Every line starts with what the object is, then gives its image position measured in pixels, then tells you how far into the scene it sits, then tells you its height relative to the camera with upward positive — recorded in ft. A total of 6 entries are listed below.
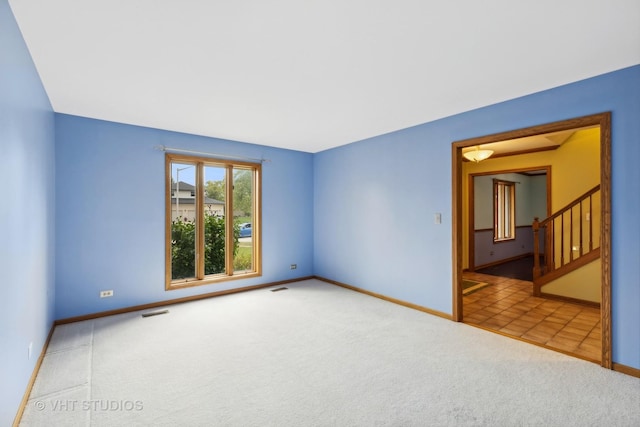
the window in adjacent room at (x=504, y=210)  24.25 +0.09
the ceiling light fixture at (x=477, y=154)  15.34 +2.96
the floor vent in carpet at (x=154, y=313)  12.35 -4.22
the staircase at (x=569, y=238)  14.03 -1.37
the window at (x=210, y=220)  14.23 -0.44
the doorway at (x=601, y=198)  8.13 +0.40
